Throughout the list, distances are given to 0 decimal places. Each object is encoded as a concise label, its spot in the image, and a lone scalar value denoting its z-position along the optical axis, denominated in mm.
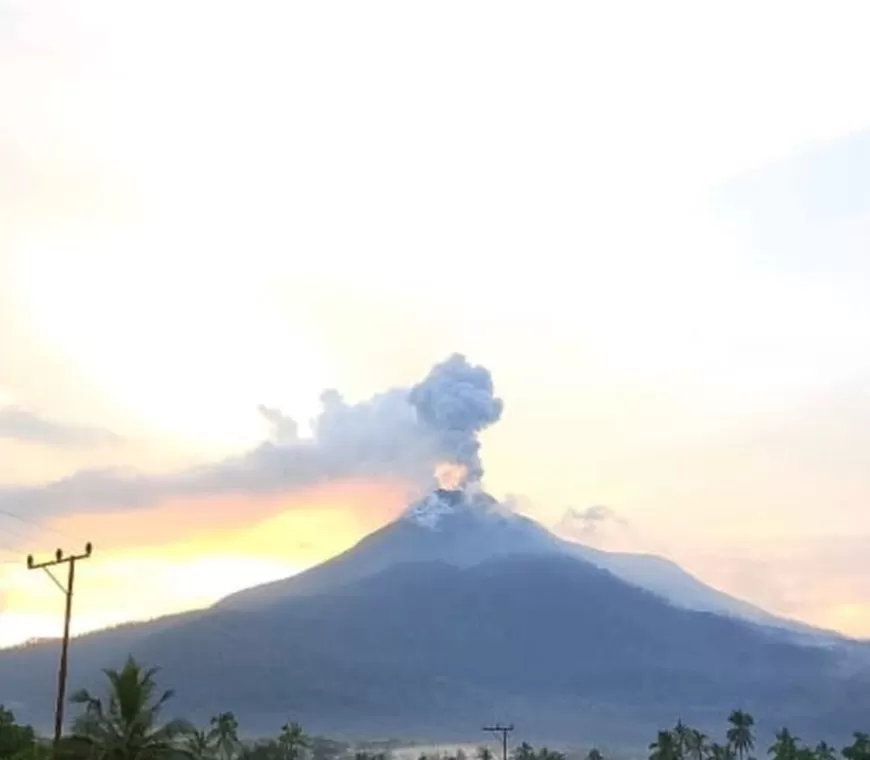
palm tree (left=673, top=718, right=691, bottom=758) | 139750
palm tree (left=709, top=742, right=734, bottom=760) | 139875
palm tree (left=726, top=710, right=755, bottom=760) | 147375
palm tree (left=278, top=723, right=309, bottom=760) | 132000
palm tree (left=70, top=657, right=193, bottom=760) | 44781
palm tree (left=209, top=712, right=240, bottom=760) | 126125
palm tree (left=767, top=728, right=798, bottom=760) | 119000
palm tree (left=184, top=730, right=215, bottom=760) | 52731
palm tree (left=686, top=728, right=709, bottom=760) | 138125
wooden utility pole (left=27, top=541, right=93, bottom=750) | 44344
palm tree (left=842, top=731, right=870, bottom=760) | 111125
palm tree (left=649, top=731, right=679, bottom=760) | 128125
